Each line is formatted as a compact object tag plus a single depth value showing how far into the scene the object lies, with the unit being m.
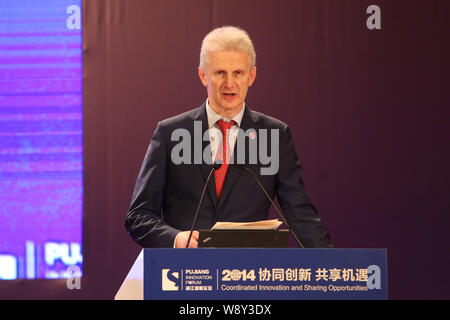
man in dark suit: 5.25
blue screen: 7.20
